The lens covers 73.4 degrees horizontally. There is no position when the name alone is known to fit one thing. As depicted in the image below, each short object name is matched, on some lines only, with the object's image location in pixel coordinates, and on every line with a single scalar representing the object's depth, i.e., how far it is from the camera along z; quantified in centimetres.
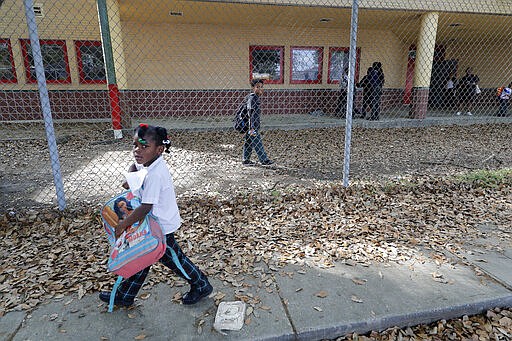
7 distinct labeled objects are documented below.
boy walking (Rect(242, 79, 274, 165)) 598
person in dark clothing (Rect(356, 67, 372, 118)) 1168
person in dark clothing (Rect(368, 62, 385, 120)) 1136
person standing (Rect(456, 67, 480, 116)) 1391
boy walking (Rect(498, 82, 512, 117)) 1216
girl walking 221
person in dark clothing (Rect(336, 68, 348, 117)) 1227
